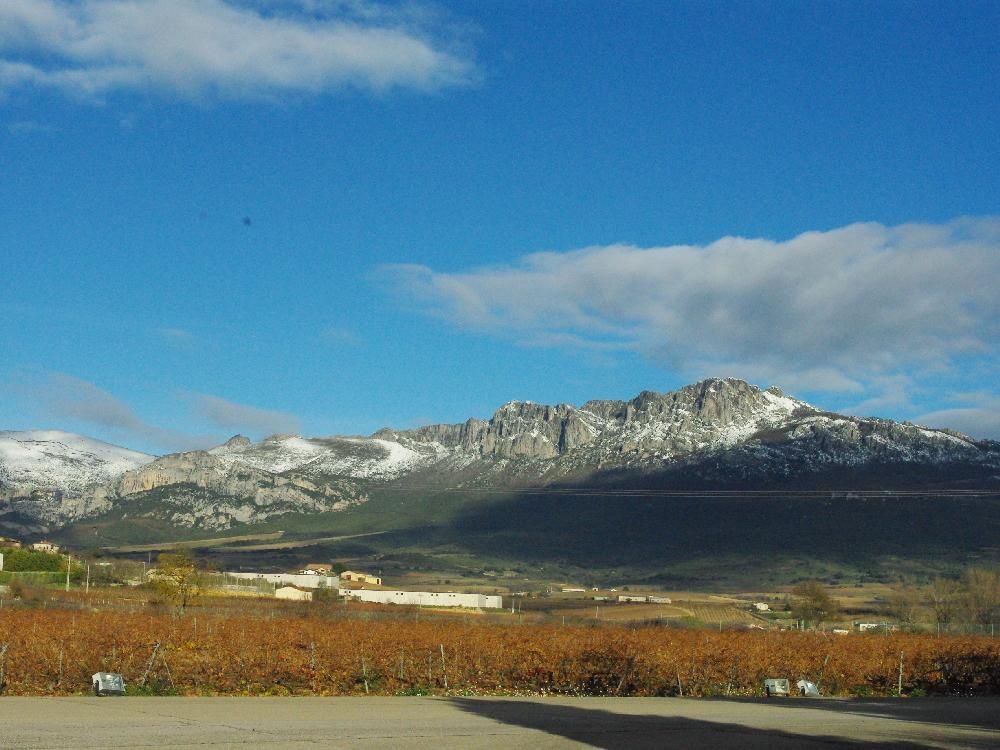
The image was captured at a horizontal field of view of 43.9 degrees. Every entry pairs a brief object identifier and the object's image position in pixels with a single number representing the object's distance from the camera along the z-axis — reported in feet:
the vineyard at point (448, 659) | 98.37
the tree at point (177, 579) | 281.54
